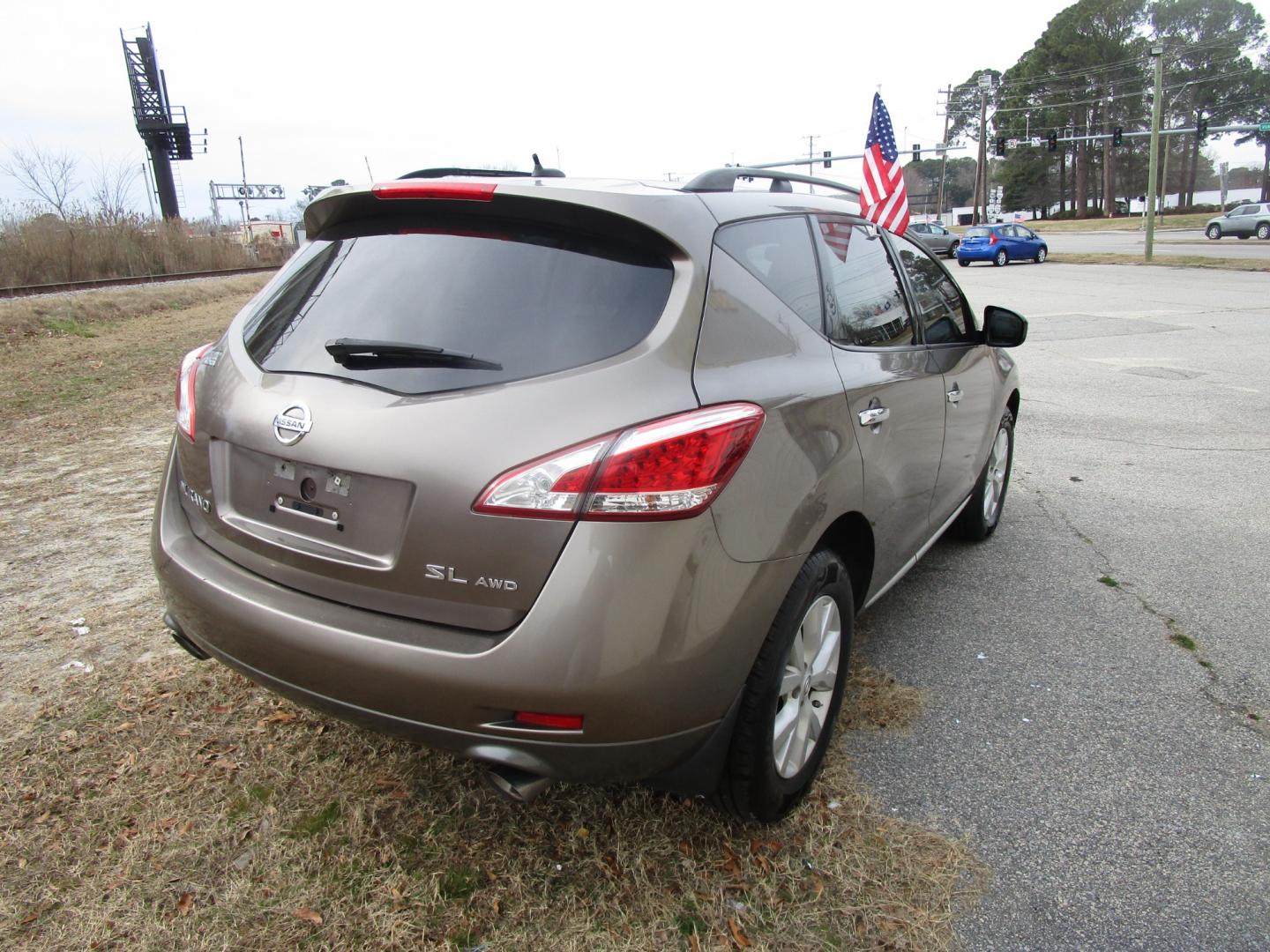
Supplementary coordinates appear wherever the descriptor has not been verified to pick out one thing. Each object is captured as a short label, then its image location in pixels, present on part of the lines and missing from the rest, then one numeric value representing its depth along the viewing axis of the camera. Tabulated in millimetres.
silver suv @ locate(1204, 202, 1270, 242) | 42125
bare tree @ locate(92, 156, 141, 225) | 22688
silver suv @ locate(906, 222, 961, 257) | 36031
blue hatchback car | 32750
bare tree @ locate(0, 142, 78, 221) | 22094
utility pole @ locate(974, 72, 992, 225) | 59750
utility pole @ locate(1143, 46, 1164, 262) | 28875
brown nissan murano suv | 1902
